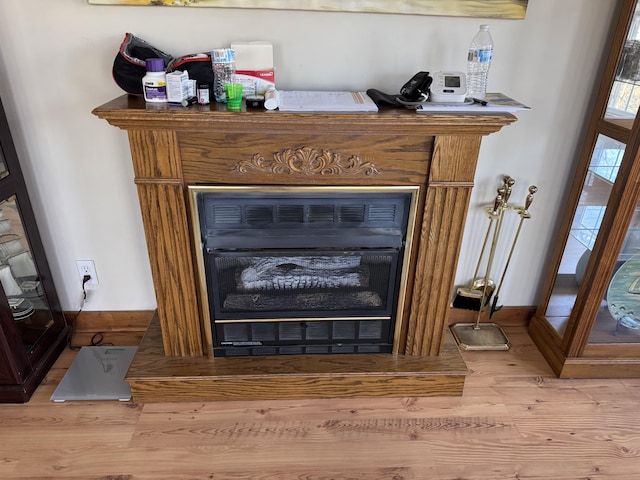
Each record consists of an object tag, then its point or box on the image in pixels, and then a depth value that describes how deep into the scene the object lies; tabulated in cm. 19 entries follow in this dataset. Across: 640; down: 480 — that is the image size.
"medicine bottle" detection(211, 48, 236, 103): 135
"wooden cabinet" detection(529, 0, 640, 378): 154
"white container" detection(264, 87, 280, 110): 133
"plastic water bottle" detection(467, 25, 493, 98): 147
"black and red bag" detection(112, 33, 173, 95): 139
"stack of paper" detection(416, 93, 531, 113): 138
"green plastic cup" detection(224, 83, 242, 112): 133
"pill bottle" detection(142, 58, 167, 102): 132
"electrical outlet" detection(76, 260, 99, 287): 188
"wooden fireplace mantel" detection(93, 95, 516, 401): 133
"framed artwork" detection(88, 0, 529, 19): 144
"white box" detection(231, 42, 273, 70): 143
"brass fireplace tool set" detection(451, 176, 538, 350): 186
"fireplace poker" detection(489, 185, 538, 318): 176
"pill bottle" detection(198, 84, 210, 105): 137
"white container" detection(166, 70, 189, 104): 131
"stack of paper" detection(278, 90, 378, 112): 133
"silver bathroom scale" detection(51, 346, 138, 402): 168
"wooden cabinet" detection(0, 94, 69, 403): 158
